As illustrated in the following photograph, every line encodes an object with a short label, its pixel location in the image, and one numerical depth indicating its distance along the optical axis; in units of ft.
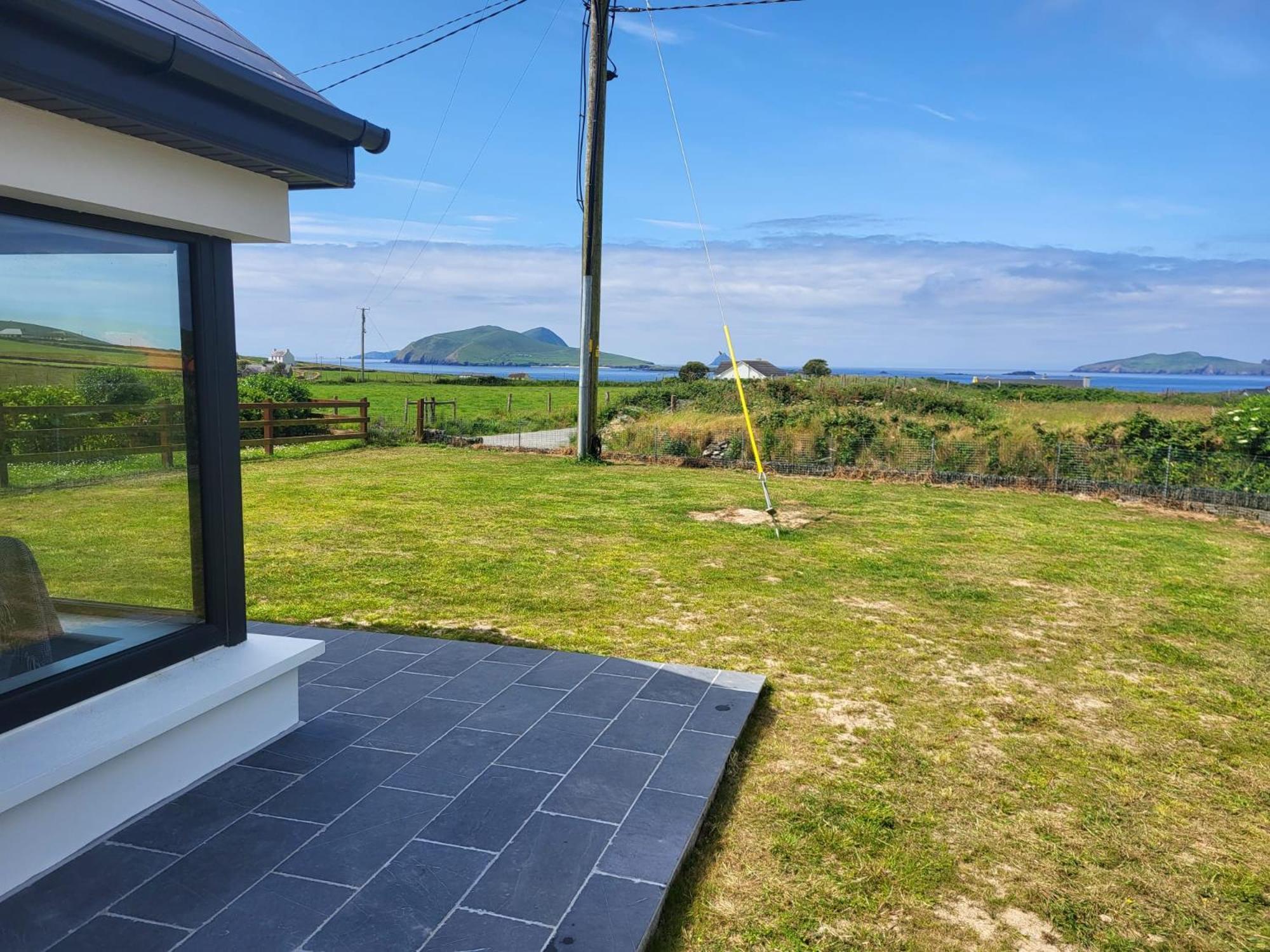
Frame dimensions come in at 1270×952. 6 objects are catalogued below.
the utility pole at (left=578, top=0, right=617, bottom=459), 38.58
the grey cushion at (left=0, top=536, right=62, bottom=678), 8.05
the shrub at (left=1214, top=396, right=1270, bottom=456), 31.81
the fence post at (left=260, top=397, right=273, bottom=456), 45.34
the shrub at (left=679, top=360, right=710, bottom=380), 110.83
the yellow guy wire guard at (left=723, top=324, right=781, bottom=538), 23.81
